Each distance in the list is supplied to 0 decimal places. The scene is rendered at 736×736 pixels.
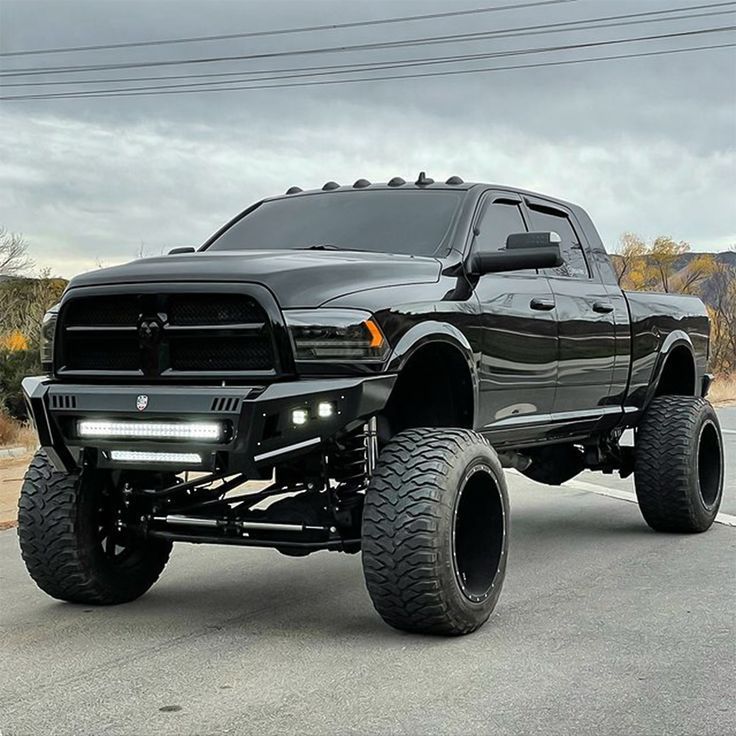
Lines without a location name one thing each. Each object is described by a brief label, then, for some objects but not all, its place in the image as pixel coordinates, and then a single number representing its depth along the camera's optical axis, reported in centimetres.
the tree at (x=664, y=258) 5191
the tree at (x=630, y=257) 5075
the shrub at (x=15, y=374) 1853
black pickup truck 511
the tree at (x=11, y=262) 3612
